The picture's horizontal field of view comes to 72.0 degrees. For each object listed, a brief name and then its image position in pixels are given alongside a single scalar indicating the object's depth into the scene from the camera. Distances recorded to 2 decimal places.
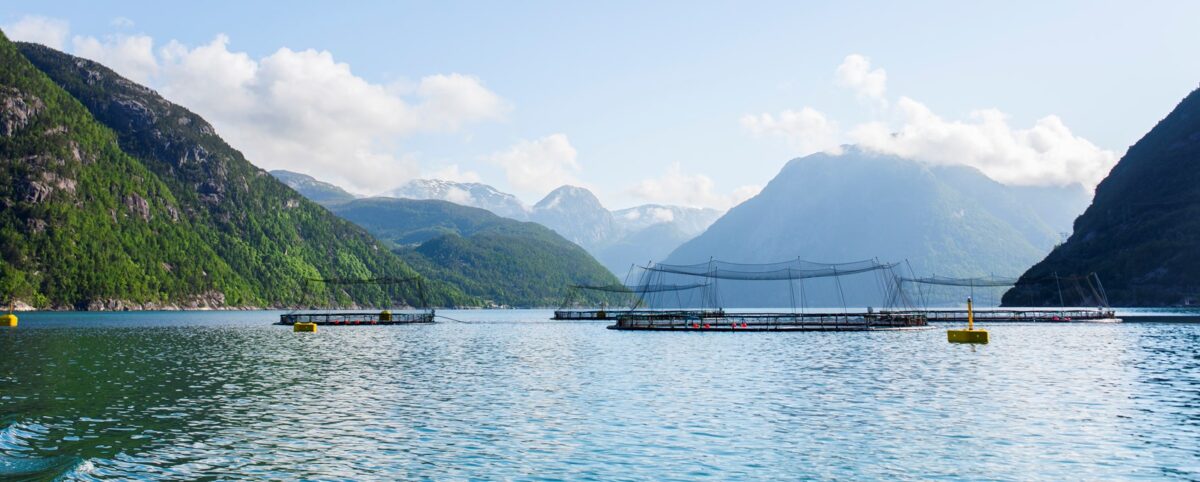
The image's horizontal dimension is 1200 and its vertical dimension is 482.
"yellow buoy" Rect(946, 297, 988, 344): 79.44
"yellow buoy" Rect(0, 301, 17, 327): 120.62
